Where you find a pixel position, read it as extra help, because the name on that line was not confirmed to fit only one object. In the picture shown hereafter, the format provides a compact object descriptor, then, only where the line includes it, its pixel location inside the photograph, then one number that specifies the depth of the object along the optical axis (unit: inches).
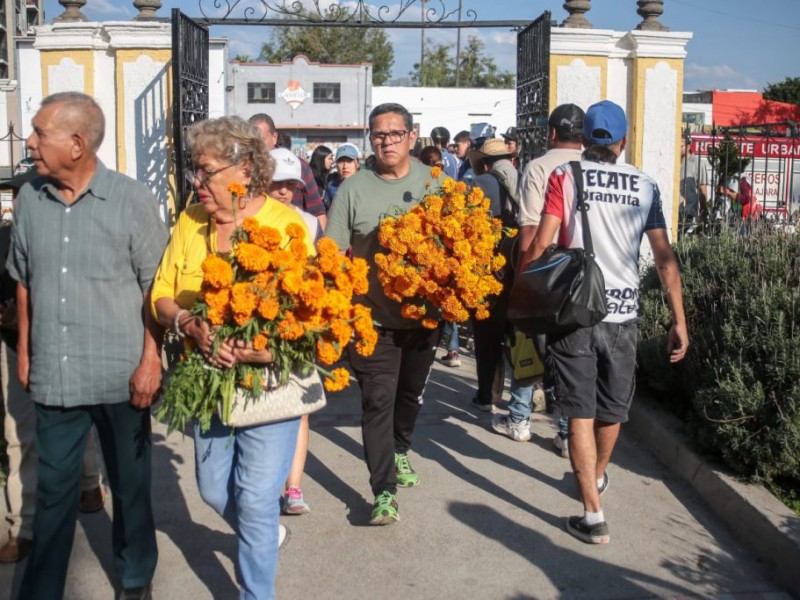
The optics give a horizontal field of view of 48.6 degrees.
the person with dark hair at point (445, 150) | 409.0
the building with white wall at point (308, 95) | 2000.5
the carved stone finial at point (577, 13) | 379.9
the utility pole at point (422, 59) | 2586.1
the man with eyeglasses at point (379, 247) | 181.2
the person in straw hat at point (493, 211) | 244.5
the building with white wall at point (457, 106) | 1932.8
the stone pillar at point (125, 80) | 364.8
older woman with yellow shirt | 130.8
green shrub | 187.6
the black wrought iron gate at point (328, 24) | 338.6
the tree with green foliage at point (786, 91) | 2032.5
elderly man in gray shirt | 131.4
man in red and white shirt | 170.6
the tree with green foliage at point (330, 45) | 2544.3
